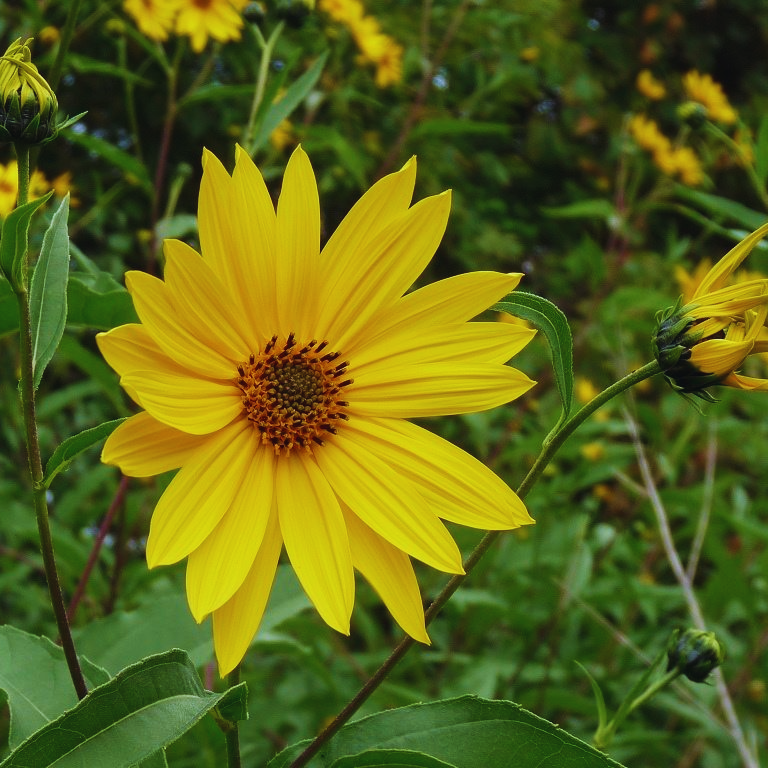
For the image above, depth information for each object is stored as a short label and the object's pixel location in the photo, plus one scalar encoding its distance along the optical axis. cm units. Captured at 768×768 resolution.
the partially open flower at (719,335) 36
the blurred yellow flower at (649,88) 128
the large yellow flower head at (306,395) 36
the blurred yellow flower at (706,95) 109
